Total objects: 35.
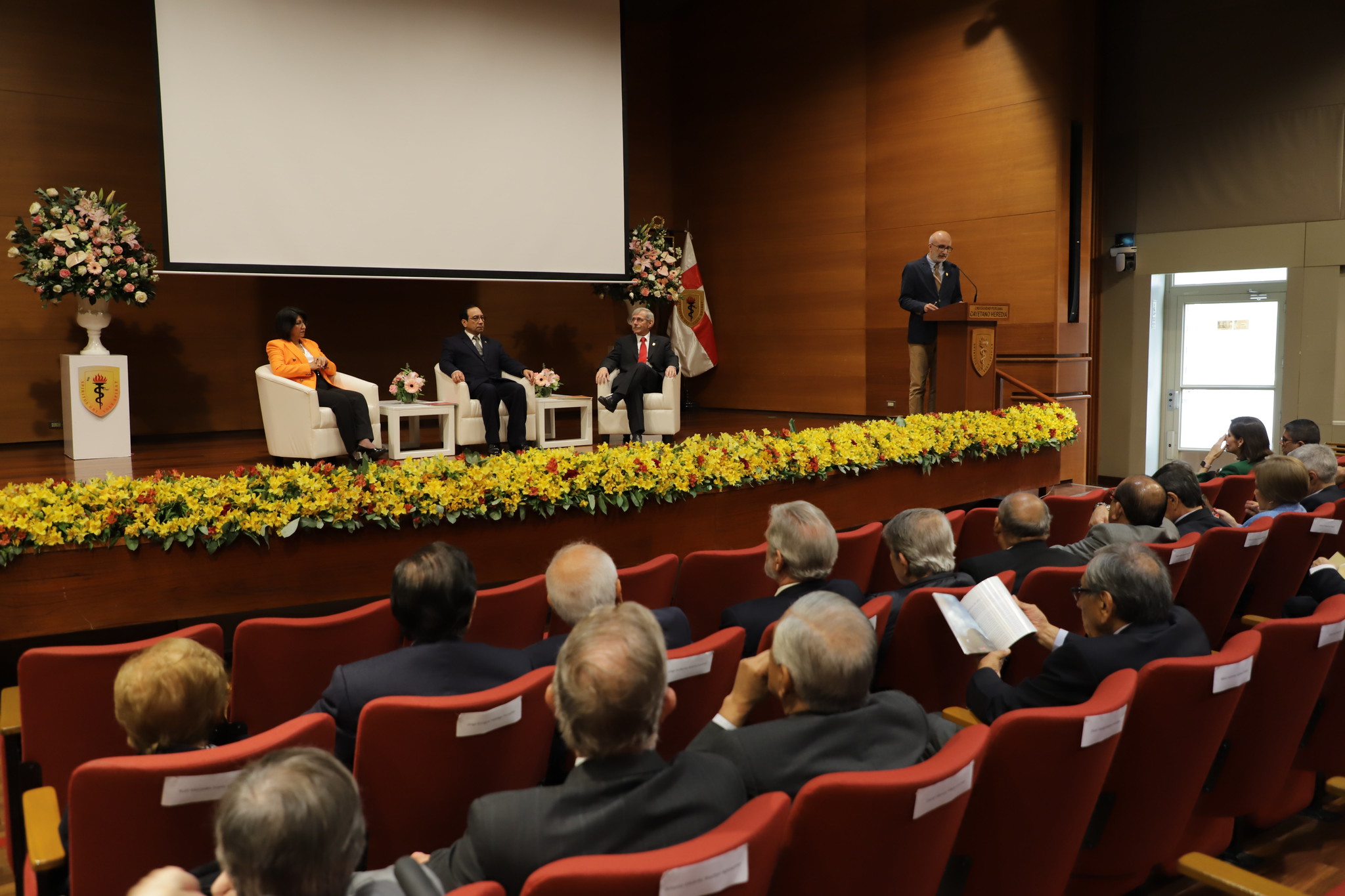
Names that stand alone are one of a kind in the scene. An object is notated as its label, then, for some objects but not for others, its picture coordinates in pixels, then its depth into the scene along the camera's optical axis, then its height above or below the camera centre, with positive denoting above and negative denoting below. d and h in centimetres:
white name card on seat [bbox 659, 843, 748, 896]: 117 -62
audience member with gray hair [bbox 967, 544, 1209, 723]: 204 -58
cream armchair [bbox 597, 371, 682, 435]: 647 -27
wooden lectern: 654 +12
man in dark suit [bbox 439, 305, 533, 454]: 605 +2
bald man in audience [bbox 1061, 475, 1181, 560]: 318 -51
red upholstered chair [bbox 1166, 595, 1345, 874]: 216 -80
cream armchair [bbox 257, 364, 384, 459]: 541 -26
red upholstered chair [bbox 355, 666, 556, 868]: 168 -69
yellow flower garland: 333 -46
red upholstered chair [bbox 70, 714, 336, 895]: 144 -67
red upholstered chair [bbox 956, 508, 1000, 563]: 396 -66
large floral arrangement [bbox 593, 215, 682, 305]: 823 +89
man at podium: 699 +59
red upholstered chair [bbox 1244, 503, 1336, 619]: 348 -70
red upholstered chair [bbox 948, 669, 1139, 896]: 162 -73
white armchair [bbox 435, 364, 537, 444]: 620 -25
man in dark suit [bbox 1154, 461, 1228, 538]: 358 -49
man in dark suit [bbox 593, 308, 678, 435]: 633 +6
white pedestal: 571 -26
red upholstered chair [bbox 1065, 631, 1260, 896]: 188 -79
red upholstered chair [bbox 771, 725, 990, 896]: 136 -66
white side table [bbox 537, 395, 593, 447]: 638 -23
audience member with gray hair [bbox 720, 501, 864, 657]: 249 -49
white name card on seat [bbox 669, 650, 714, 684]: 199 -61
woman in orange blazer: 549 +2
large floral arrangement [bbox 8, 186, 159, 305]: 557 +74
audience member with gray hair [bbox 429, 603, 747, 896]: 131 -58
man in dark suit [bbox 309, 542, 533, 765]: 187 -57
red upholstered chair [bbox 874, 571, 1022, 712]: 243 -74
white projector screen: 598 +163
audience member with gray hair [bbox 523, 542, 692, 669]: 226 -49
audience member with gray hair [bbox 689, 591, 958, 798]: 156 -57
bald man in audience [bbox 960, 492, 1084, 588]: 293 -53
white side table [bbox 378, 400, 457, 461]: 574 -26
